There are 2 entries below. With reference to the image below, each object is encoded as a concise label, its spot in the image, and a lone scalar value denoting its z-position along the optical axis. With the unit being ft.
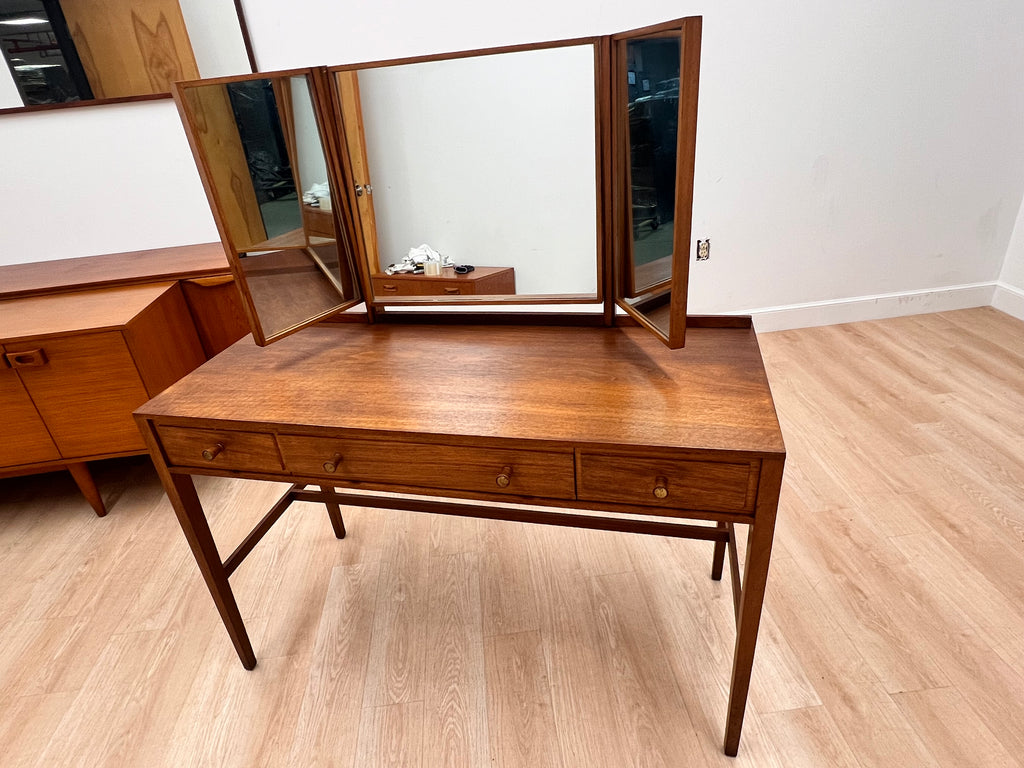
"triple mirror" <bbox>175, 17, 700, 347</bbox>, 3.67
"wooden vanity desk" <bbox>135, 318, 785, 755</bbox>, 3.06
